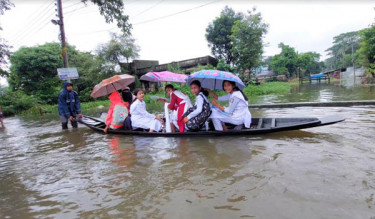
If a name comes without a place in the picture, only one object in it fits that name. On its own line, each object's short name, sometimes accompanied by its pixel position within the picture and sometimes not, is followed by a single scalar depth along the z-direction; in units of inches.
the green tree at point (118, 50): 845.2
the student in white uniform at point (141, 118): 227.3
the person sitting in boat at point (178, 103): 207.3
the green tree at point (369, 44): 937.8
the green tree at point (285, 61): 1659.7
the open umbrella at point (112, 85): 237.1
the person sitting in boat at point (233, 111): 191.6
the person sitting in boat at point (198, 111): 188.9
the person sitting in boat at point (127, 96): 268.7
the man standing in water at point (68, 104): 290.0
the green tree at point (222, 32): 1083.9
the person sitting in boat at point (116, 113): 245.2
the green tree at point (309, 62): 1675.7
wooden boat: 173.3
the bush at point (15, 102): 720.3
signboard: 368.2
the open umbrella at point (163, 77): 206.3
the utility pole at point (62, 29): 408.2
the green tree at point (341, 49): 2065.1
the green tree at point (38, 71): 873.5
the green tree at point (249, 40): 879.7
